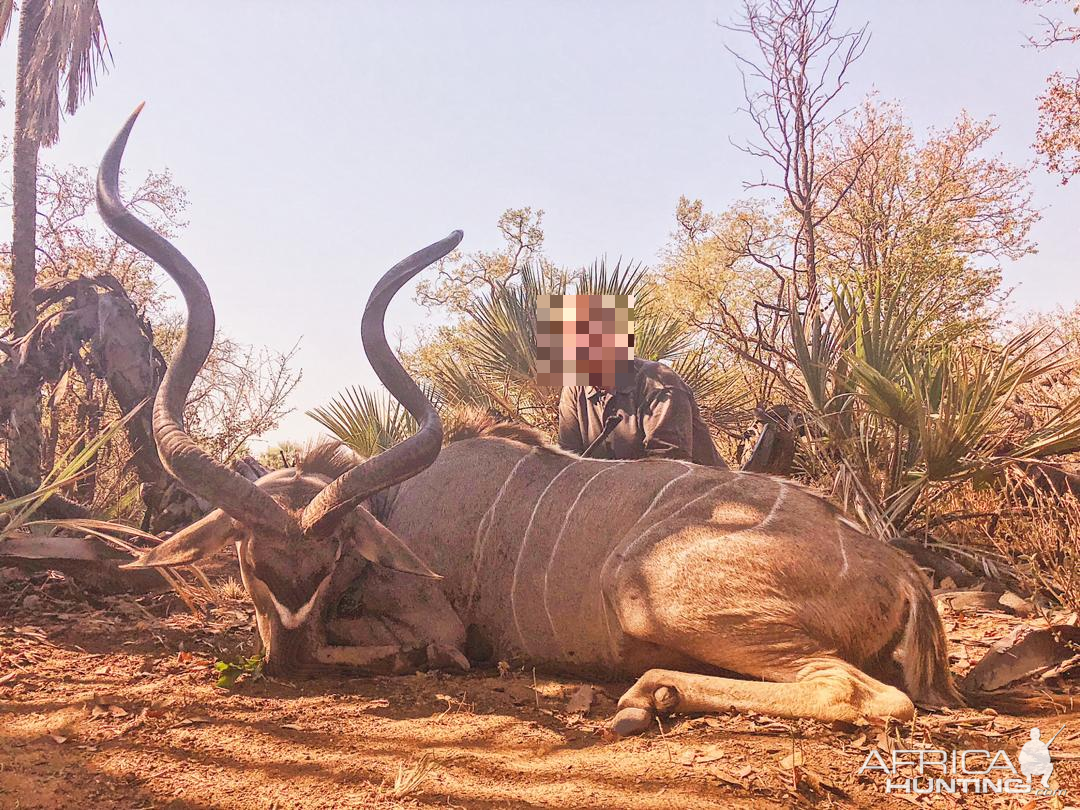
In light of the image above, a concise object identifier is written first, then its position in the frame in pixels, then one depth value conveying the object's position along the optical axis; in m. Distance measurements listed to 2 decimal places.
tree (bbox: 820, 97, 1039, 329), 13.66
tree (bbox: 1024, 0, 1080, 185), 12.30
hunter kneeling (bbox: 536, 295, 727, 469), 4.50
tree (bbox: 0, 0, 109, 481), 7.83
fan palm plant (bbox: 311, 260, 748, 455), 6.69
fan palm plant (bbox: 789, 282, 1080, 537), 4.21
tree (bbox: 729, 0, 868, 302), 8.59
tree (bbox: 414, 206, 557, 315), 16.09
